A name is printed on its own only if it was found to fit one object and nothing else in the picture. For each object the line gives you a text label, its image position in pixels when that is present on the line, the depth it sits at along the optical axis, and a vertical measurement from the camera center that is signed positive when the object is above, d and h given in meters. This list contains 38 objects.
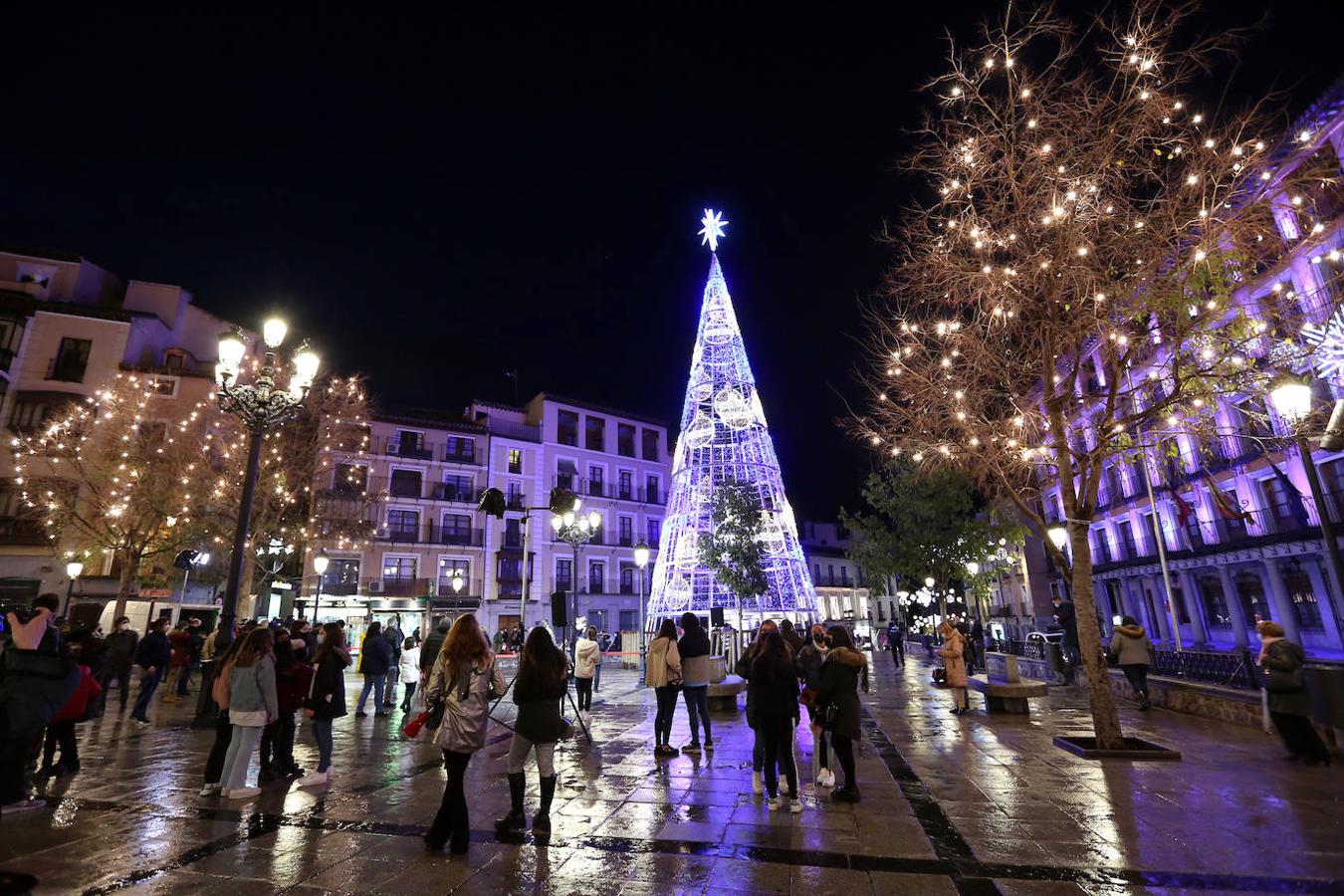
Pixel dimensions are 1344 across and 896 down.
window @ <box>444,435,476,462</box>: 35.03 +9.55
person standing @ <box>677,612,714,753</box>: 7.84 -0.55
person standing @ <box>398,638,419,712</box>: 12.29 -0.84
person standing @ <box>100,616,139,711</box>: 11.66 -0.45
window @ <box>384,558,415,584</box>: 31.69 +2.63
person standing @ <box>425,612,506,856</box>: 4.55 -0.63
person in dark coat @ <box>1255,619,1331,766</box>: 6.68 -0.98
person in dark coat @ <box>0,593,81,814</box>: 5.11 -0.50
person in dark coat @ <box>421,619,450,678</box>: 10.20 -0.40
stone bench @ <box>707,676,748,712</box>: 11.52 -1.39
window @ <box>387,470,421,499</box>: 33.09 +7.17
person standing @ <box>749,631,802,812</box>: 5.67 -0.72
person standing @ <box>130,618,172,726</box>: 10.72 -0.64
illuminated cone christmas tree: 20.91 +5.15
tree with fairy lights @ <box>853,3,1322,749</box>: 7.53 +4.65
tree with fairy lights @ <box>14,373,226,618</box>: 18.34 +4.71
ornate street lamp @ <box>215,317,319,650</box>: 8.89 +3.34
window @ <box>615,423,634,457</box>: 41.50 +11.70
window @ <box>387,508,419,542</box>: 32.34 +4.97
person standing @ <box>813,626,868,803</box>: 5.83 -0.80
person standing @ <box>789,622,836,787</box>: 6.25 -0.80
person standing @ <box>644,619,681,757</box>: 7.86 -0.68
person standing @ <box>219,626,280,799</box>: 5.93 -0.73
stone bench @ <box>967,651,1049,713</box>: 10.46 -1.27
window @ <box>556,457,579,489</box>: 37.44 +8.75
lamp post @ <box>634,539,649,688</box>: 16.94 +1.74
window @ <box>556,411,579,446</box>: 38.91 +11.80
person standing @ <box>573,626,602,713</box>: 10.66 -0.78
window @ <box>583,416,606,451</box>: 40.09 +11.76
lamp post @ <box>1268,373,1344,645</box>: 7.53 +2.39
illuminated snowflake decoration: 7.48 +3.43
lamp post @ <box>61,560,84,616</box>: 18.59 +1.70
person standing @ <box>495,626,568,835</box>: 4.96 -0.81
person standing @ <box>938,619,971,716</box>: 10.94 -0.89
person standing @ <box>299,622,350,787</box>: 6.59 -0.76
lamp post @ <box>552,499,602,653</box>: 15.97 +2.38
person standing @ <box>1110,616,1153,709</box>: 10.65 -0.66
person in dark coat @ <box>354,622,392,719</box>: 10.02 -0.53
